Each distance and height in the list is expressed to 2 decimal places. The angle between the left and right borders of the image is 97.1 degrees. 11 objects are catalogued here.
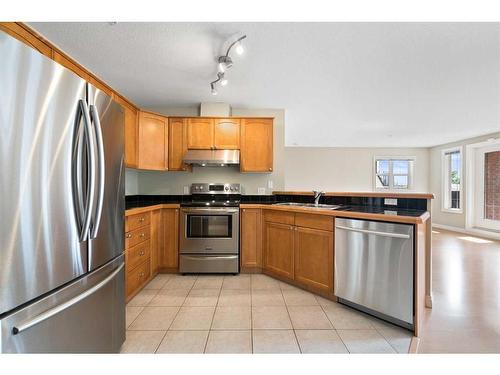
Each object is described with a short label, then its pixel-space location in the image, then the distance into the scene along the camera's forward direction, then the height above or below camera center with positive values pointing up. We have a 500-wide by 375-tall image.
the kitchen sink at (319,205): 2.66 -0.21
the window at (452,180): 6.22 +0.30
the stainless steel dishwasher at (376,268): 1.72 -0.67
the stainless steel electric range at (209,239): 2.91 -0.67
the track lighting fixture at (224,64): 1.91 +1.28
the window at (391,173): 7.59 +0.57
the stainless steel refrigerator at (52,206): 0.75 -0.08
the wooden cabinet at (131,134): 2.70 +0.69
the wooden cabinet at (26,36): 1.41 +1.03
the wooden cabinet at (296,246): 2.25 -0.67
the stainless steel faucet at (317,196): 2.88 -0.09
